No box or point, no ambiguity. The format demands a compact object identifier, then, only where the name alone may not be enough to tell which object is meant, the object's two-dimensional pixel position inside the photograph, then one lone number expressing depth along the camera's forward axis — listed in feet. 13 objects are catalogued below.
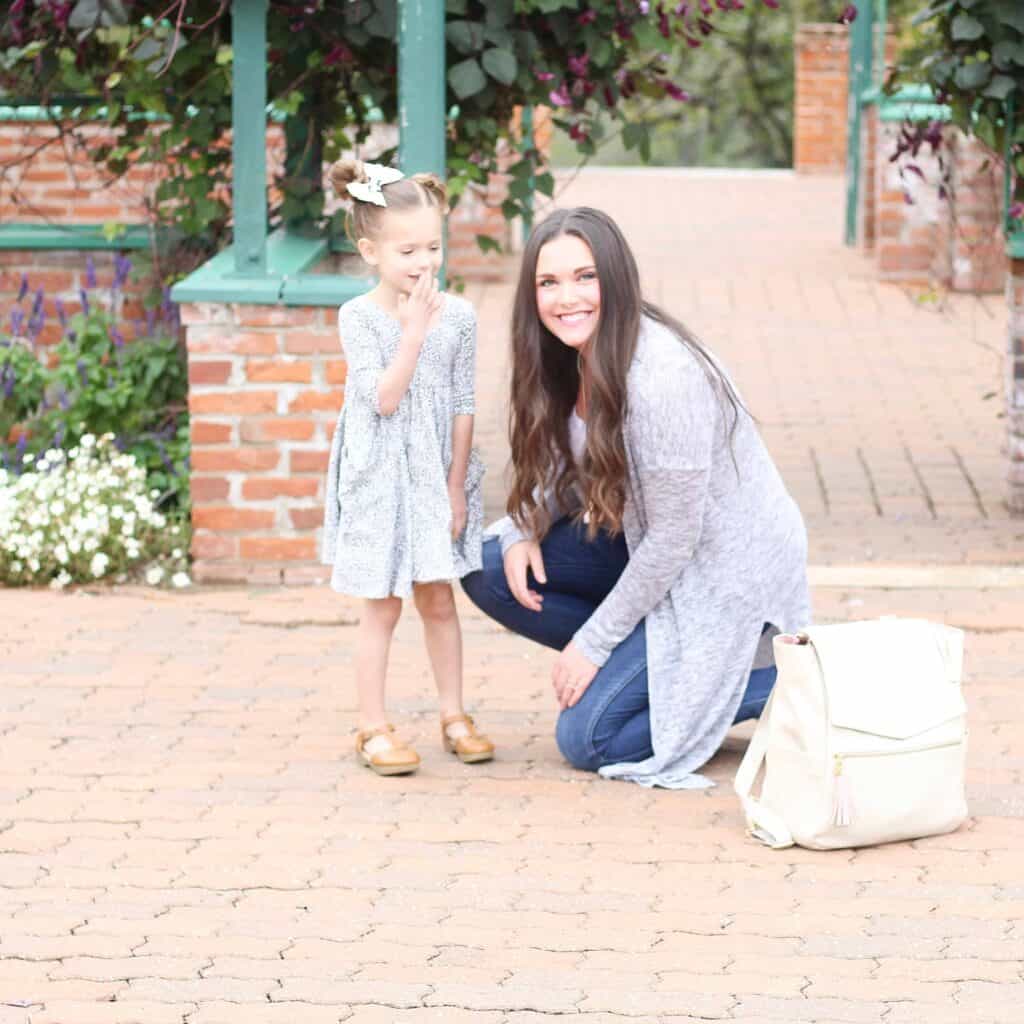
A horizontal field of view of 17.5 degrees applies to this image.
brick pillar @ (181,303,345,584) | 31.30
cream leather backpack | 20.36
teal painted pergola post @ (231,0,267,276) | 31.30
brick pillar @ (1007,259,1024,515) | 35.64
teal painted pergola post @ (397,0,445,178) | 31.05
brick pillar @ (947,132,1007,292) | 59.80
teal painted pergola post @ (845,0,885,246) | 74.08
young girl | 22.36
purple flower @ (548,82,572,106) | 33.22
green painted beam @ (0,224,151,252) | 37.52
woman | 21.94
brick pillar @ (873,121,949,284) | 63.60
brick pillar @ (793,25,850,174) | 97.13
